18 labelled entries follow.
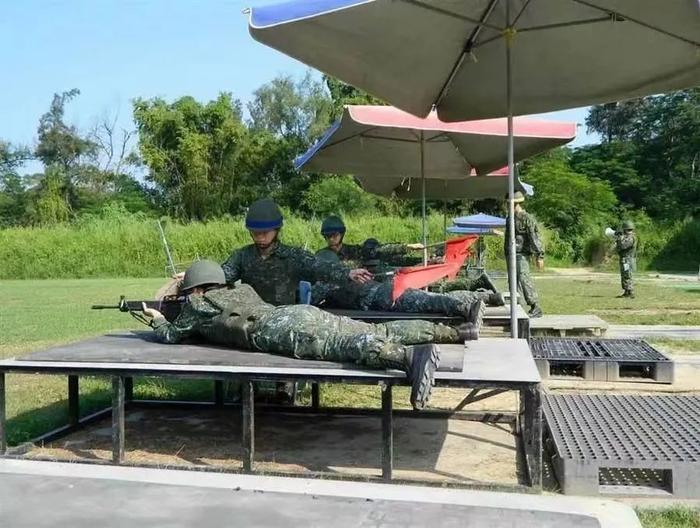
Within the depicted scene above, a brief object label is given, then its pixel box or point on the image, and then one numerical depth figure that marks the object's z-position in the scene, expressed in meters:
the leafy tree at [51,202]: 45.78
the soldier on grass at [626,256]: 15.49
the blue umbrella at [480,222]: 21.19
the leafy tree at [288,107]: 49.03
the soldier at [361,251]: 7.95
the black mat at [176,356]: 4.18
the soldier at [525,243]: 10.30
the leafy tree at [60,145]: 53.38
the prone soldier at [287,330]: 4.03
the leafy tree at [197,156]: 45.81
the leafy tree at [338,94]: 46.57
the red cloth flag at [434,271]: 6.18
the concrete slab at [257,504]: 3.15
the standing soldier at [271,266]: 5.53
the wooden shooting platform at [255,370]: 3.84
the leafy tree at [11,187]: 49.31
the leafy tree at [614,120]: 57.97
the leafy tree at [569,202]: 34.44
